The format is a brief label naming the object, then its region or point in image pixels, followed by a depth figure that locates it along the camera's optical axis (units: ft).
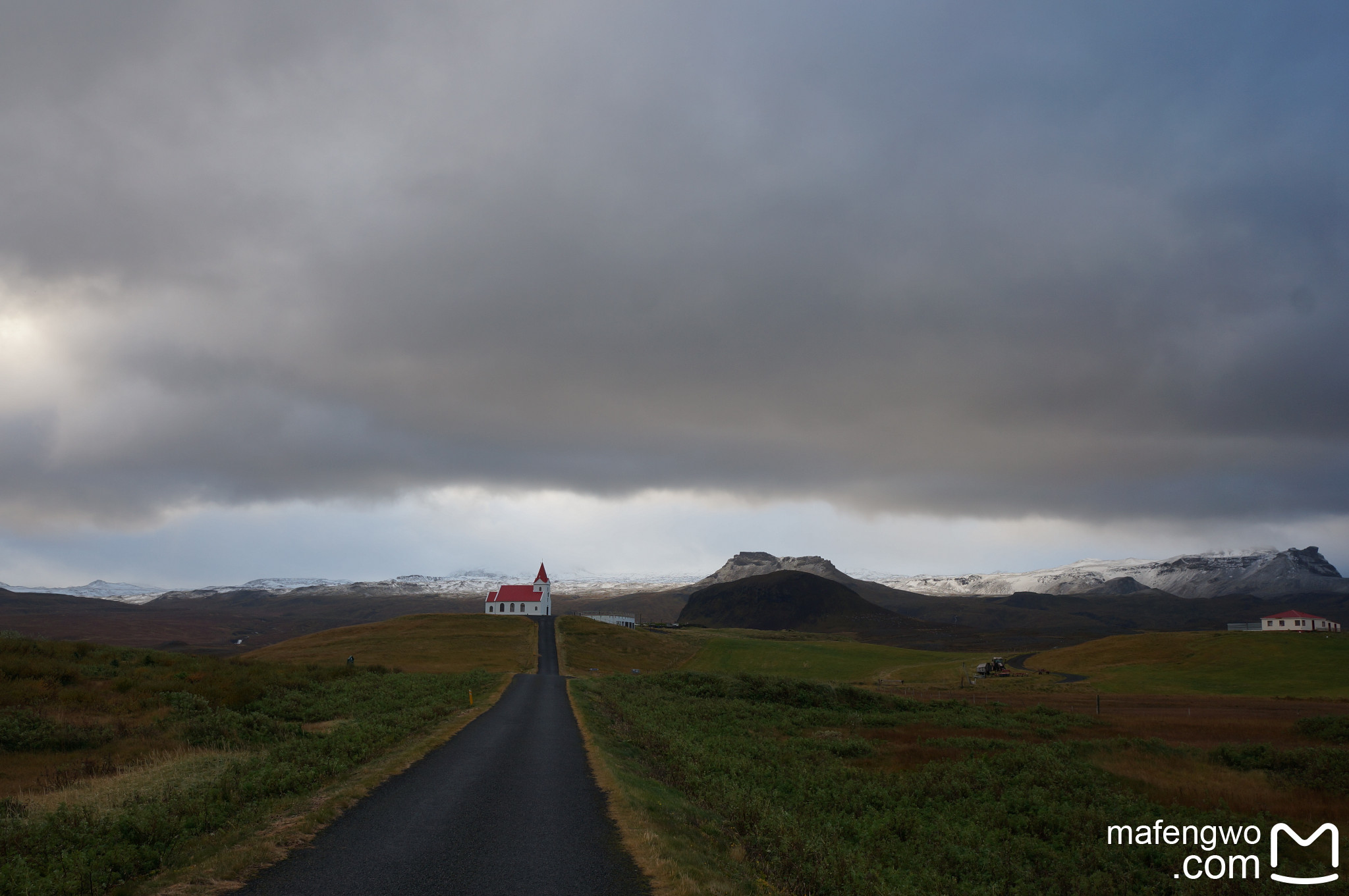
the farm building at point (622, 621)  502.67
